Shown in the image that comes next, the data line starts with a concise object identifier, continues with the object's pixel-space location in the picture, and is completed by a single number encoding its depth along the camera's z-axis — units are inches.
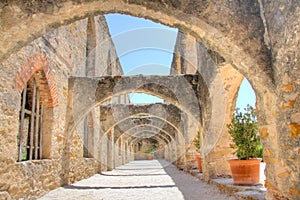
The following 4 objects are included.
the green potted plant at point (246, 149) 179.9
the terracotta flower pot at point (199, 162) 315.3
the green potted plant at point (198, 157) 314.3
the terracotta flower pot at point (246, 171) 178.9
